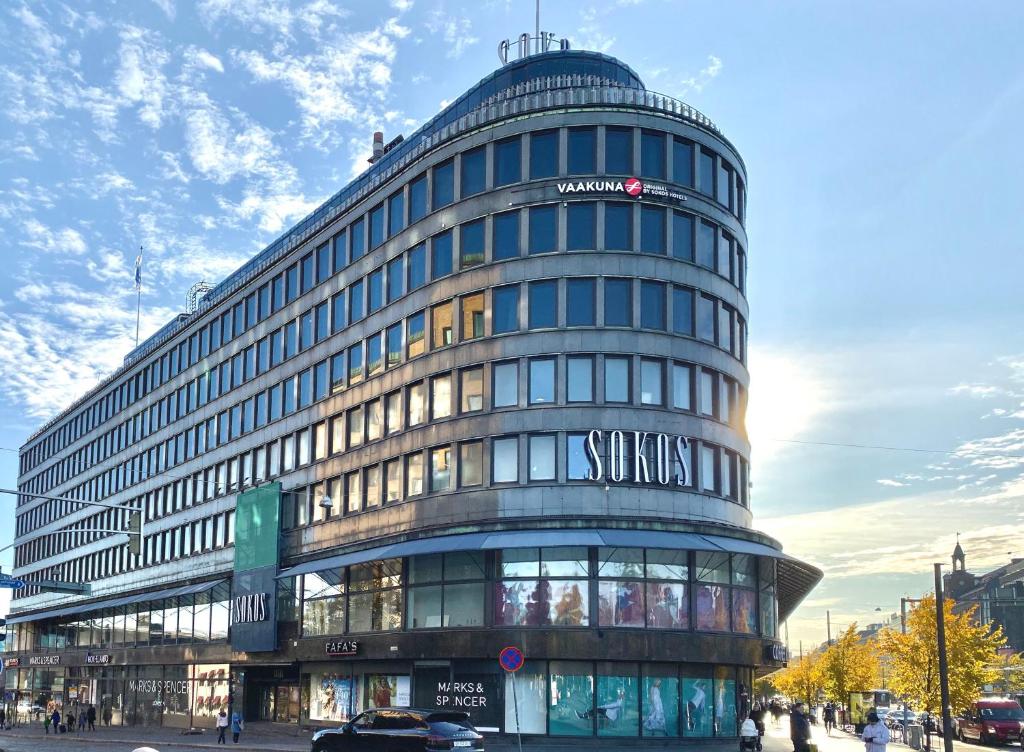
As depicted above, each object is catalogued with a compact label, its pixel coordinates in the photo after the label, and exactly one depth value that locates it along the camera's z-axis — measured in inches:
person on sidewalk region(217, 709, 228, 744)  2050.9
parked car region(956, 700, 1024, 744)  2160.4
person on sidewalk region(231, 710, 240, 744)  2066.9
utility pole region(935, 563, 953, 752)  1638.5
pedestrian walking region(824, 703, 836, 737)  2639.8
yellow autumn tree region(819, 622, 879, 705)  3275.1
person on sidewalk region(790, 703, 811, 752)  1232.2
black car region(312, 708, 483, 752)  1160.0
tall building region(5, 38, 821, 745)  1733.5
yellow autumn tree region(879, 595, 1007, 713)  2242.9
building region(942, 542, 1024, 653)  6284.5
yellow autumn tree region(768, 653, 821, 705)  4376.7
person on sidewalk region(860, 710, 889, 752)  1130.0
